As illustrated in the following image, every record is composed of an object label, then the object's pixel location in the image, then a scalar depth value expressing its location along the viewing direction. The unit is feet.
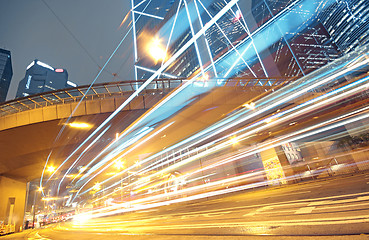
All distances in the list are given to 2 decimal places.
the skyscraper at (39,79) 560.61
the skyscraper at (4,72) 551.63
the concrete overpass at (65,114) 60.44
